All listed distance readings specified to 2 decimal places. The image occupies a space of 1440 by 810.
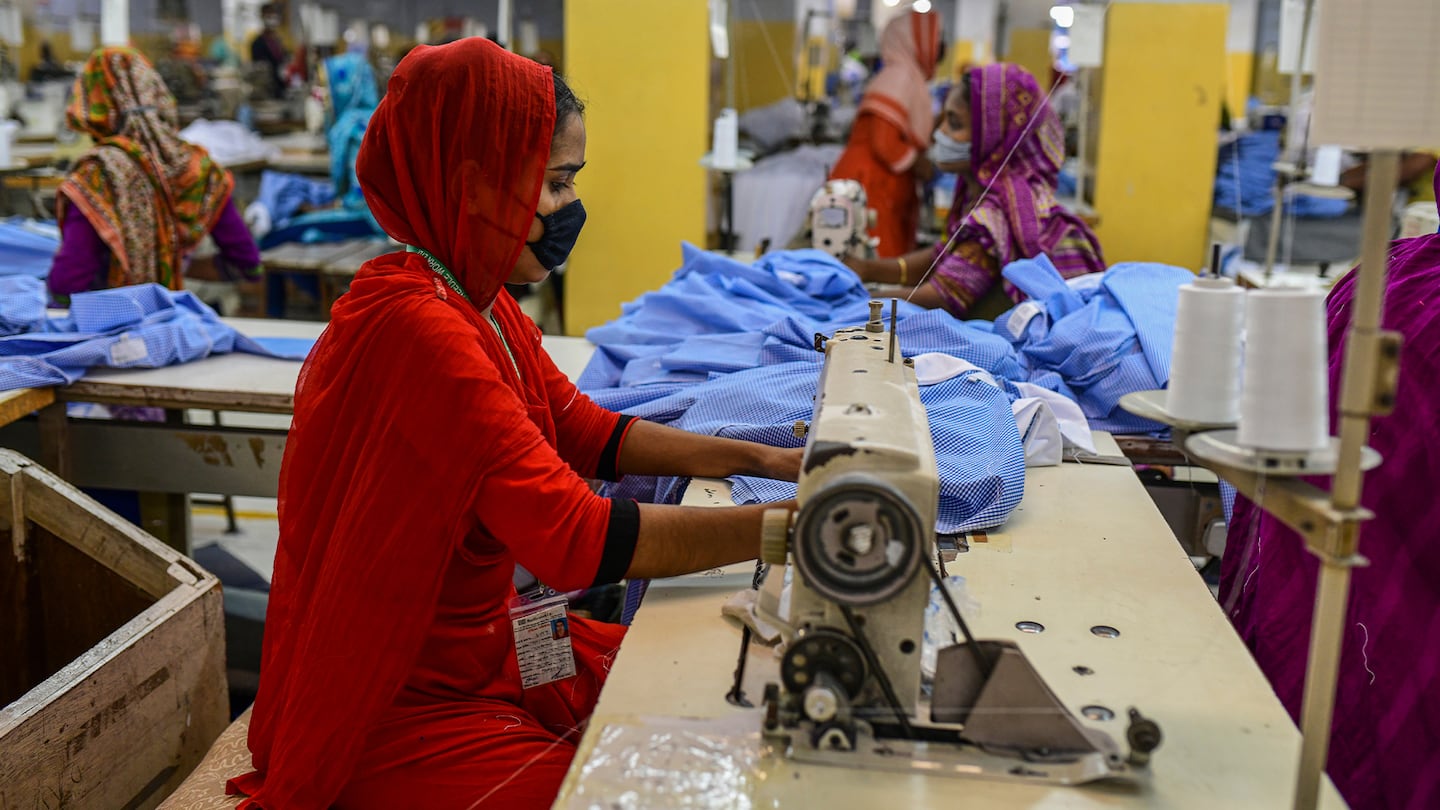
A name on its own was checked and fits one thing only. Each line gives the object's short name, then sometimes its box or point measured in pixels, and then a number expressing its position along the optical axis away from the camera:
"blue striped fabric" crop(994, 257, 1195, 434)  2.30
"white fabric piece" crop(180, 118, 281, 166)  7.40
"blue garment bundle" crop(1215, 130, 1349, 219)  6.94
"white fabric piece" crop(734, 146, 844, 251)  5.23
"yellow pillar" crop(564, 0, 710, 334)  4.99
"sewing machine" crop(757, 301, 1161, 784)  1.11
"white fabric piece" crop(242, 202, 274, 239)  6.03
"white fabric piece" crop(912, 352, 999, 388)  2.06
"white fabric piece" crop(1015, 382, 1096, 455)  2.04
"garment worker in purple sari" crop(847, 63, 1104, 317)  3.40
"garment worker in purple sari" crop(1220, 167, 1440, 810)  1.36
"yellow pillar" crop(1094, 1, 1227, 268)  5.29
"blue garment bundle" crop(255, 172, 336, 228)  6.45
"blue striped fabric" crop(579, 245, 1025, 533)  1.77
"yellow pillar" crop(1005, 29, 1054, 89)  9.08
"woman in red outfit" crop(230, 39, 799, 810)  1.36
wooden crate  1.75
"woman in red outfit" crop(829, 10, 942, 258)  4.80
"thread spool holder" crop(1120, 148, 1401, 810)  0.99
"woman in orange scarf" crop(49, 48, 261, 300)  3.68
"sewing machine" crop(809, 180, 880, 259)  3.55
